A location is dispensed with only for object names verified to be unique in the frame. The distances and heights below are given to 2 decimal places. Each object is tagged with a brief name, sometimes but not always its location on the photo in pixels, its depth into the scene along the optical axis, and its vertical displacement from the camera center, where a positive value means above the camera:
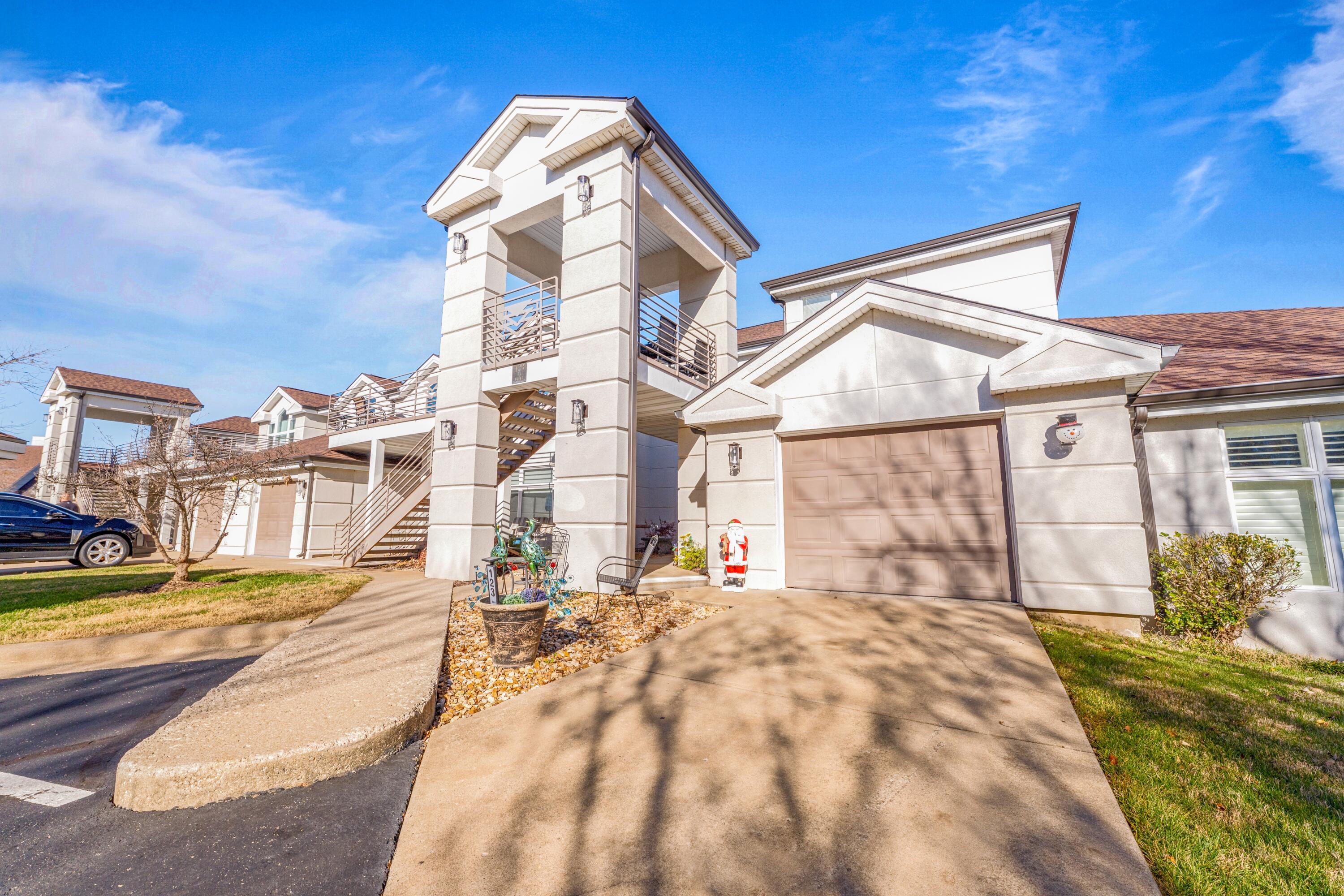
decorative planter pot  4.76 -1.03
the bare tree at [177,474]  9.66 +0.90
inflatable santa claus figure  8.35 -0.63
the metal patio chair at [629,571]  6.34 -0.77
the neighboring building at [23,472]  31.80 +2.91
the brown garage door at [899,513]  7.18 +0.07
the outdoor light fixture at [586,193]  9.48 +5.86
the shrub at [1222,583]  5.92 -0.76
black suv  11.29 -0.39
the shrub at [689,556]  10.07 -0.74
